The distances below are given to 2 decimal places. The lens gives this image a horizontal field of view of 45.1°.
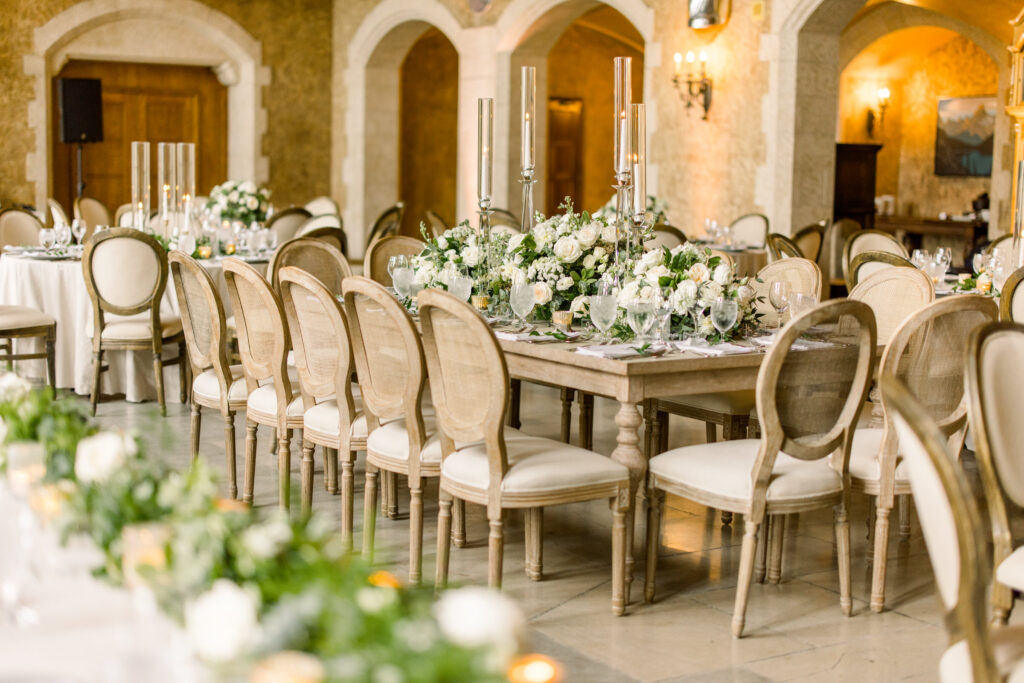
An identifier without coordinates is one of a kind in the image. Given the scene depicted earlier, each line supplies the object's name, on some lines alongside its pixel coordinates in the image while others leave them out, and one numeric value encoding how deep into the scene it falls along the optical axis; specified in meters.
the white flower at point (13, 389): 2.22
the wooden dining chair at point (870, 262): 5.68
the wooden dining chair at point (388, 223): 9.91
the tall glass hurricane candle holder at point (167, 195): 7.95
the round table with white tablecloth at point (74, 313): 6.80
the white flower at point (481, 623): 1.25
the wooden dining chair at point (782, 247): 7.09
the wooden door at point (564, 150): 15.72
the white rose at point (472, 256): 4.54
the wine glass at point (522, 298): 4.22
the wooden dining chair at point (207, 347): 4.55
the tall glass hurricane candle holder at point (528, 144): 4.73
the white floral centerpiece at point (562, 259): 4.32
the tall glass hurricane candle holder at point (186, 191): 7.77
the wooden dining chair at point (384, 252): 6.44
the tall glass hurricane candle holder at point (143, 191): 7.95
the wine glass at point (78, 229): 7.48
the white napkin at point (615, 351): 3.58
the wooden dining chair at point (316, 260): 5.61
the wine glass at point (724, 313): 3.84
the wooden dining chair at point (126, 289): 6.35
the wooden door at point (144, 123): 13.09
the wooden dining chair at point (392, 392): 3.64
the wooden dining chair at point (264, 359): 4.27
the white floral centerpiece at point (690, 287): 3.89
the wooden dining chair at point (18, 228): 8.70
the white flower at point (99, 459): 1.75
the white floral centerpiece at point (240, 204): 8.90
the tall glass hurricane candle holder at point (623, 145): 4.23
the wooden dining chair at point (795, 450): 3.33
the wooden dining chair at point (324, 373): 3.96
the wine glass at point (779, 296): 4.18
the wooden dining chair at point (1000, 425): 2.66
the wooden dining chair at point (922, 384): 3.49
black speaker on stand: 11.36
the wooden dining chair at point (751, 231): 9.27
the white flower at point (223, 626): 1.25
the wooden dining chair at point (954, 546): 1.95
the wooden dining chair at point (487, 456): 3.38
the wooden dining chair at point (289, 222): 9.62
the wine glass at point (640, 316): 3.72
